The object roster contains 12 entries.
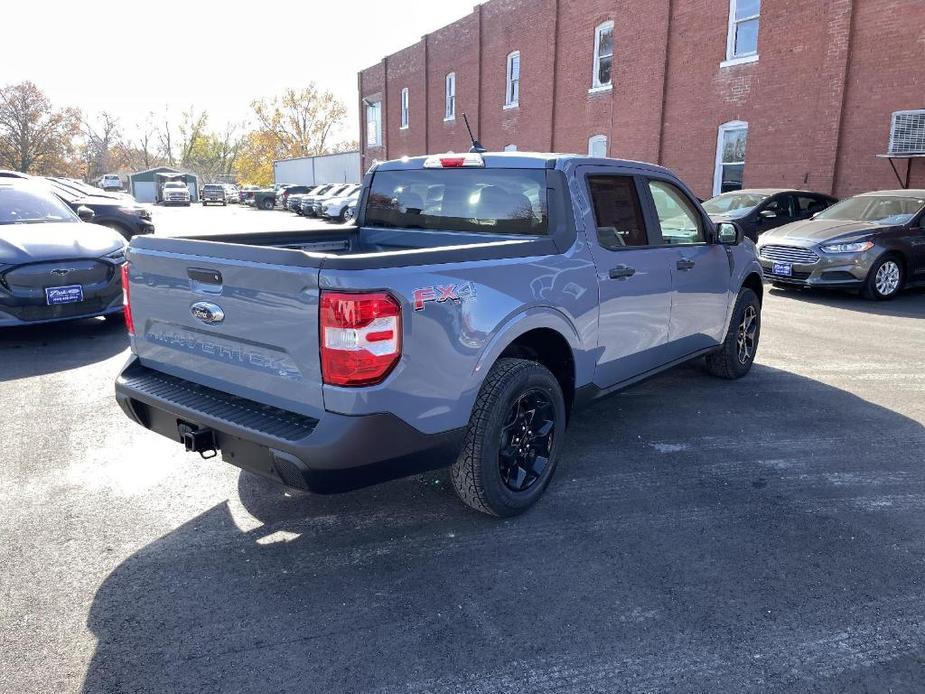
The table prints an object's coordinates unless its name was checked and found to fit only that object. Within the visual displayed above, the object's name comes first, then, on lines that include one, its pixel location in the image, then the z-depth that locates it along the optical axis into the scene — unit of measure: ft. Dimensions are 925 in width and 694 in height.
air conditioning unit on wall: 45.50
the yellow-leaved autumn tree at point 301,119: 261.44
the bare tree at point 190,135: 338.34
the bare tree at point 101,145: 332.60
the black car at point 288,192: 151.94
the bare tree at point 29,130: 221.87
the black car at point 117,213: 41.32
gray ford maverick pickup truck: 9.53
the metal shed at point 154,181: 255.50
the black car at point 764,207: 45.32
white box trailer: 162.81
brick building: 48.49
